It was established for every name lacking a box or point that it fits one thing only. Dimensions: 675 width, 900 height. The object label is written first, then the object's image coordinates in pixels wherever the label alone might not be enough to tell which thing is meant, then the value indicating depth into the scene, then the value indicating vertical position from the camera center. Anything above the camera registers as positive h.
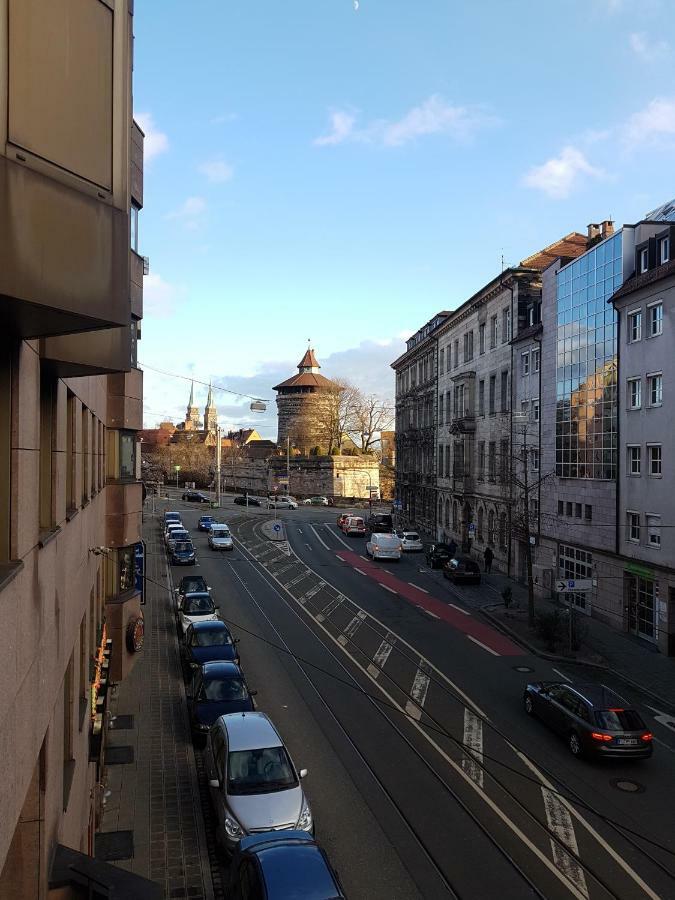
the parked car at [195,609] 25.92 -5.69
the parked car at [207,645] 20.41 -5.64
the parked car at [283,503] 82.00 -5.11
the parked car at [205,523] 59.94 -5.50
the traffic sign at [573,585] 24.28 -4.29
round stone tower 100.25 +7.67
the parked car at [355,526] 58.72 -5.51
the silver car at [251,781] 11.34 -5.63
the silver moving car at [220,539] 48.19 -5.50
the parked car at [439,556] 43.38 -5.89
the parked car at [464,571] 37.78 -5.99
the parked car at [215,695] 16.06 -5.72
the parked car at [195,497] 88.75 -4.85
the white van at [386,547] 45.81 -5.67
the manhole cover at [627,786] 14.20 -6.65
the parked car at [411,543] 51.12 -6.02
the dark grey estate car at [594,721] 15.23 -5.87
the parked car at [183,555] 42.31 -5.82
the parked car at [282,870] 8.62 -5.24
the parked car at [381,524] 59.06 -5.36
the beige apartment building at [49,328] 4.09 +0.91
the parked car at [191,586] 29.91 -5.49
